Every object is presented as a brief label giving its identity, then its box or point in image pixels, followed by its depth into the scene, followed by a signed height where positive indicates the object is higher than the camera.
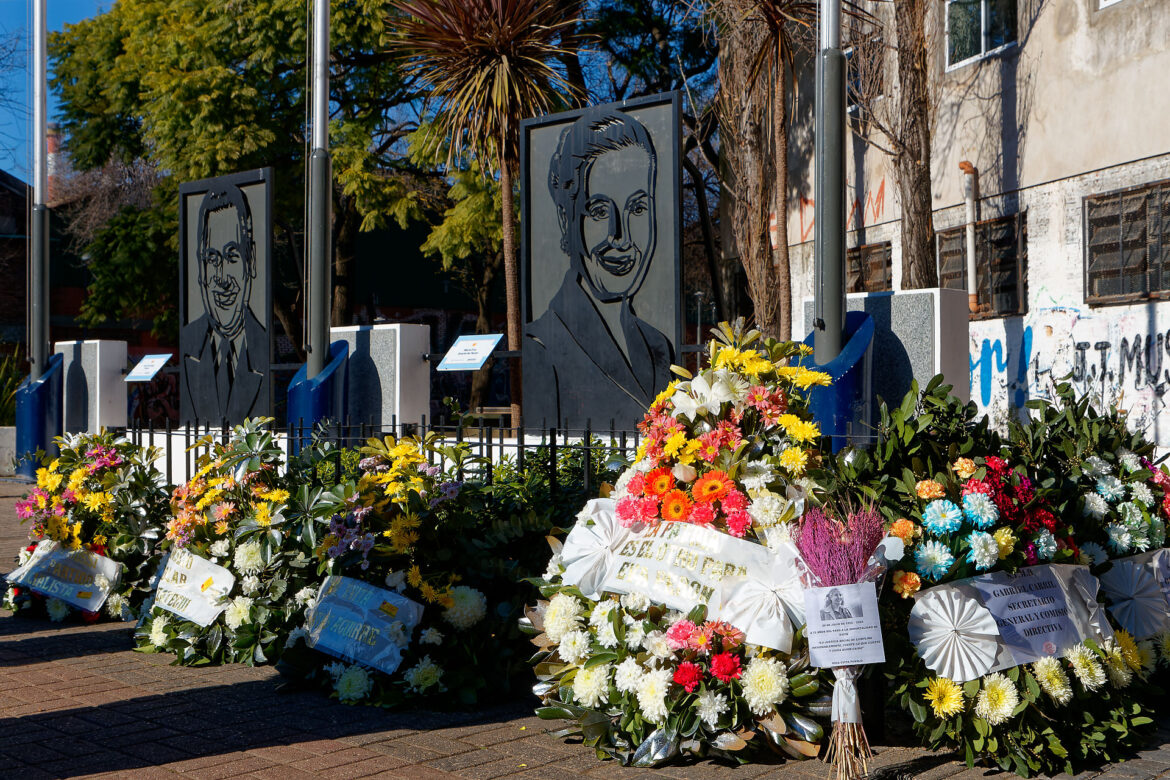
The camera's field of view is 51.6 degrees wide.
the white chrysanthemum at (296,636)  6.14 -1.19
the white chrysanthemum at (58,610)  7.86 -1.35
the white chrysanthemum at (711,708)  4.75 -1.22
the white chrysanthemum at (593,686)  5.05 -1.20
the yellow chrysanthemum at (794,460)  5.08 -0.26
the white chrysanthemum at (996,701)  4.62 -1.17
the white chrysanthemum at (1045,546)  4.96 -0.62
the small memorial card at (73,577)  7.84 -1.13
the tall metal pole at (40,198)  17.09 +2.91
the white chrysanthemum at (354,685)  5.86 -1.38
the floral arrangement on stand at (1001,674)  4.66 -1.10
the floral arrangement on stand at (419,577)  5.85 -0.89
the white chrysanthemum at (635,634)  5.00 -0.98
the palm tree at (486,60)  14.24 +4.10
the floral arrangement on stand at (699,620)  4.78 -0.93
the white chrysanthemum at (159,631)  6.81 -1.30
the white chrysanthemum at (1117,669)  4.94 -1.12
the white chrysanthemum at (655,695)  4.79 -1.18
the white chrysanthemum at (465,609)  5.91 -1.02
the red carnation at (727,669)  4.74 -1.06
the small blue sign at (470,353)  12.29 +0.49
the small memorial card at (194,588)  6.62 -1.04
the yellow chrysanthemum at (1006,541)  4.85 -0.58
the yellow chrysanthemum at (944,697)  4.64 -1.16
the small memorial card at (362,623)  5.88 -1.10
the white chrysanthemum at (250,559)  6.48 -0.84
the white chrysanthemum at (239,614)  6.50 -1.14
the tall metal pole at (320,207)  12.52 +2.02
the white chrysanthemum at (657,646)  4.88 -1.00
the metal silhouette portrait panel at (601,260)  10.62 +1.27
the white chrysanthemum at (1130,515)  5.51 -0.55
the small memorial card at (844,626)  4.41 -0.84
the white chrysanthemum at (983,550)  4.77 -0.61
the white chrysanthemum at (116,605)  7.83 -1.31
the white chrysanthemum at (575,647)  5.21 -1.07
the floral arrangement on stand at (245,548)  6.44 -0.80
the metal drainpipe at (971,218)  14.53 +2.14
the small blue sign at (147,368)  17.36 +0.50
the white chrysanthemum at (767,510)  4.95 -0.46
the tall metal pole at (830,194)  8.09 +1.37
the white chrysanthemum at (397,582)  6.00 -0.90
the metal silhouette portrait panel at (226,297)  14.80 +1.34
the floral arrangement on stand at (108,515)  7.85 -0.74
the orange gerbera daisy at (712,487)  5.07 -0.38
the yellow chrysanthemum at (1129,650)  5.11 -1.09
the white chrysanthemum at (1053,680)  4.70 -1.11
